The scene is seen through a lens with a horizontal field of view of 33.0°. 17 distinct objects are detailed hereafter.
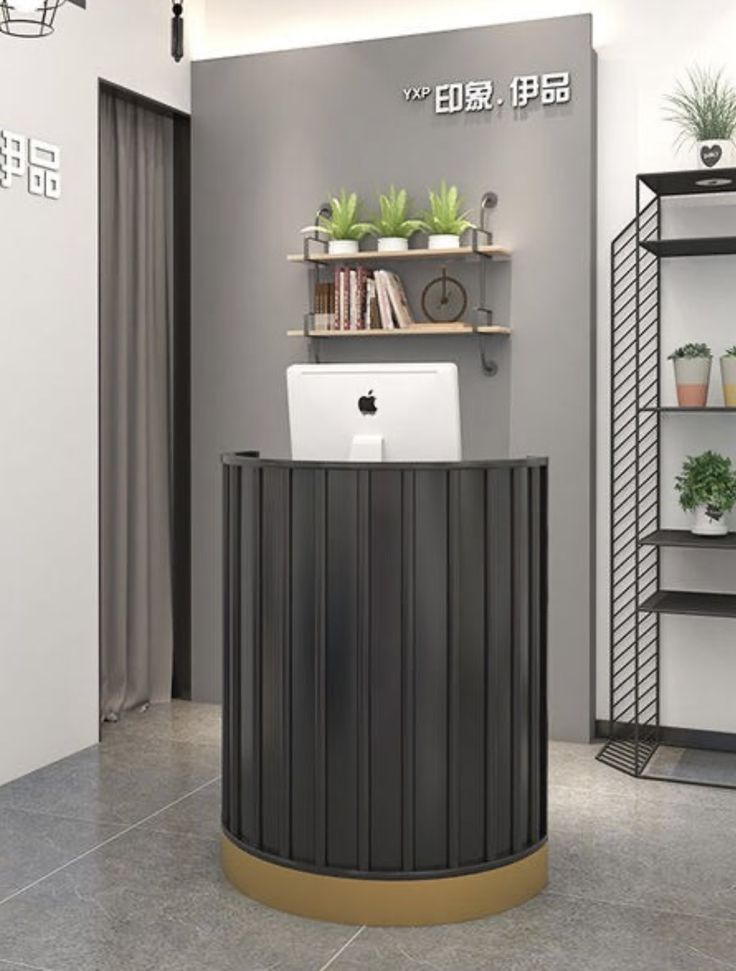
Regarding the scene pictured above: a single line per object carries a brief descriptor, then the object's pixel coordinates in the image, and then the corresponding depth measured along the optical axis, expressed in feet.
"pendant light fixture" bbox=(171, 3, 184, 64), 17.39
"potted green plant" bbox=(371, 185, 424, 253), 16.47
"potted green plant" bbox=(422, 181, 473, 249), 16.12
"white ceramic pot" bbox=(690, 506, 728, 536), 15.07
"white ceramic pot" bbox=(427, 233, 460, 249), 16.12
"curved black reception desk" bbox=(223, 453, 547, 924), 10.50
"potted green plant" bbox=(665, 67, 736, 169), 15.01
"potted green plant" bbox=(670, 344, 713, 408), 15.01
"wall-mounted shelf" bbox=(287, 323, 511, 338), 16.02
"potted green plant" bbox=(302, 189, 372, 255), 16.70
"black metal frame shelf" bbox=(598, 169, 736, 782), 15.84
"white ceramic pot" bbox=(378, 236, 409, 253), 16.46
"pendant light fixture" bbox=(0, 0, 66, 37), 9.61
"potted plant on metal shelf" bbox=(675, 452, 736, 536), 14.92
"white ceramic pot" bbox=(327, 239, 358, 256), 16.70
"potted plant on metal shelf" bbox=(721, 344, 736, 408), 14.88
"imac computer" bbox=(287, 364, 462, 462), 11.00
